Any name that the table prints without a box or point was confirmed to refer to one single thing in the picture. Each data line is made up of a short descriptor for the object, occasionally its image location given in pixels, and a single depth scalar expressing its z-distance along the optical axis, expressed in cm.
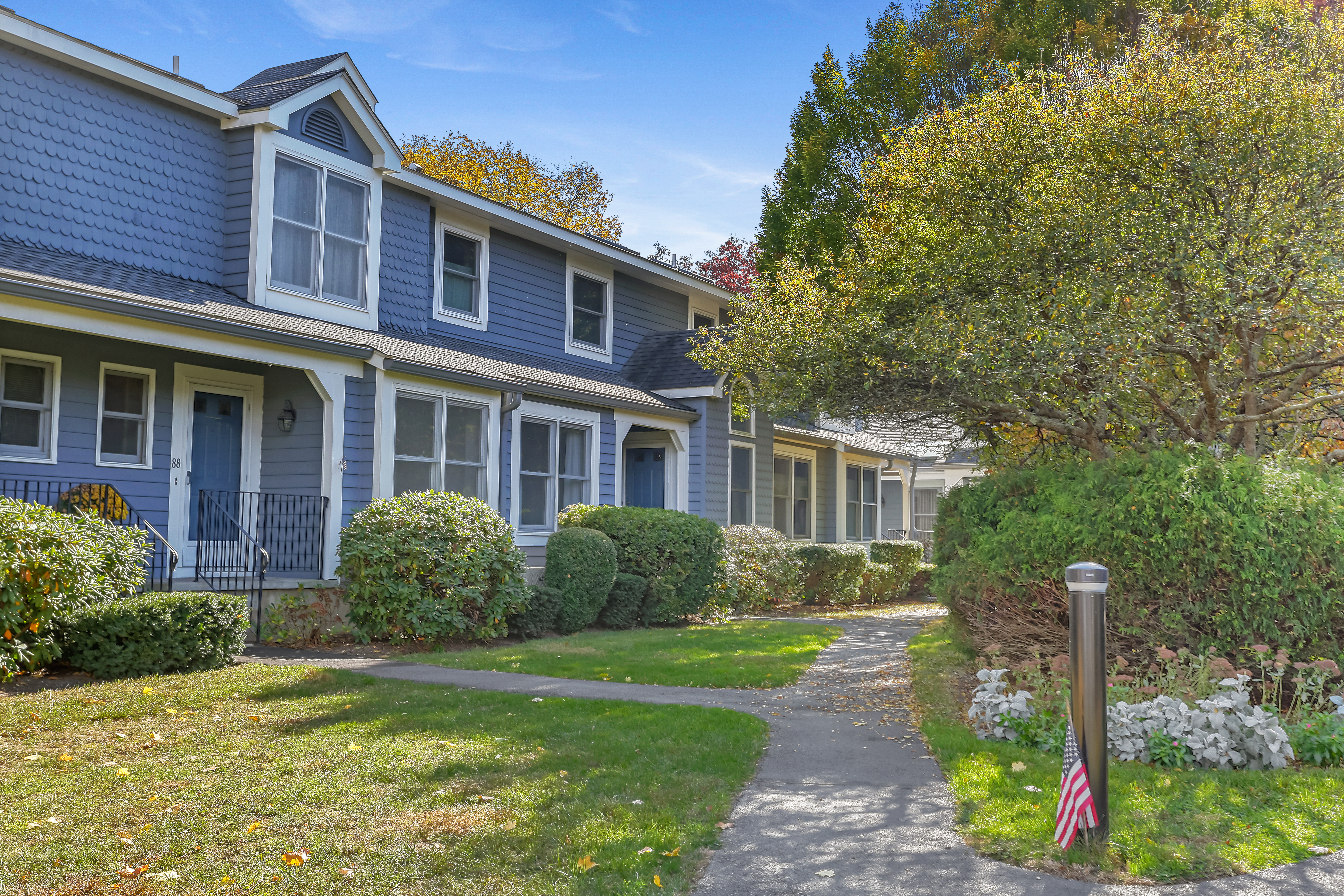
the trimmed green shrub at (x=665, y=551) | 1439
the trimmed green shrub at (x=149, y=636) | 826
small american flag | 429
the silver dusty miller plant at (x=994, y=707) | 635
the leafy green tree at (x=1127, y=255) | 830
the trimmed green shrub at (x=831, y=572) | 1930
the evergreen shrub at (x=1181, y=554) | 656
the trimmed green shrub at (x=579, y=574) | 1302
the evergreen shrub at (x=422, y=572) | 1105
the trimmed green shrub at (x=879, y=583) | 2102
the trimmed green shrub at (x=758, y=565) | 1694
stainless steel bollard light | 421
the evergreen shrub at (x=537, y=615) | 1241
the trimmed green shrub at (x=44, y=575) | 737
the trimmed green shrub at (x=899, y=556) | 2211
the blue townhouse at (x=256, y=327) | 1057
